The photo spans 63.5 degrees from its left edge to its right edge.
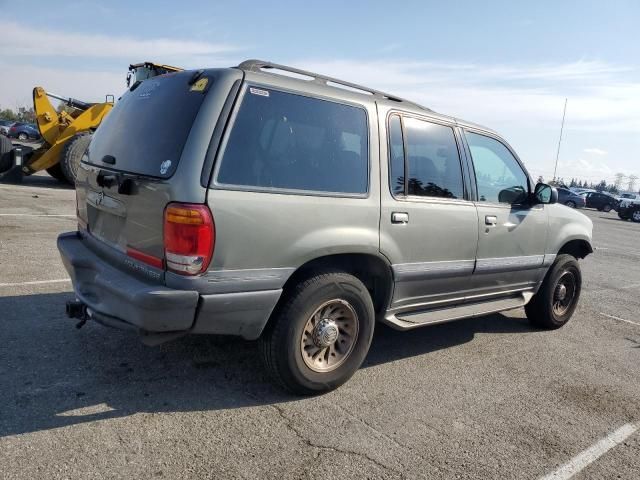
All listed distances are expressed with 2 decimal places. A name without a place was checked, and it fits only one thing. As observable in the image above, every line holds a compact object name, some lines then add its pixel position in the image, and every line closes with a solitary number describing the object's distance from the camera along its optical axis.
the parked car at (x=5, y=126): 39.50
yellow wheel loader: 13.27
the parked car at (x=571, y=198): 35.28
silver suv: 2.83
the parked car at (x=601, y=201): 36.69
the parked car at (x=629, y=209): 27.57
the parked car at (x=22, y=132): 39.78
